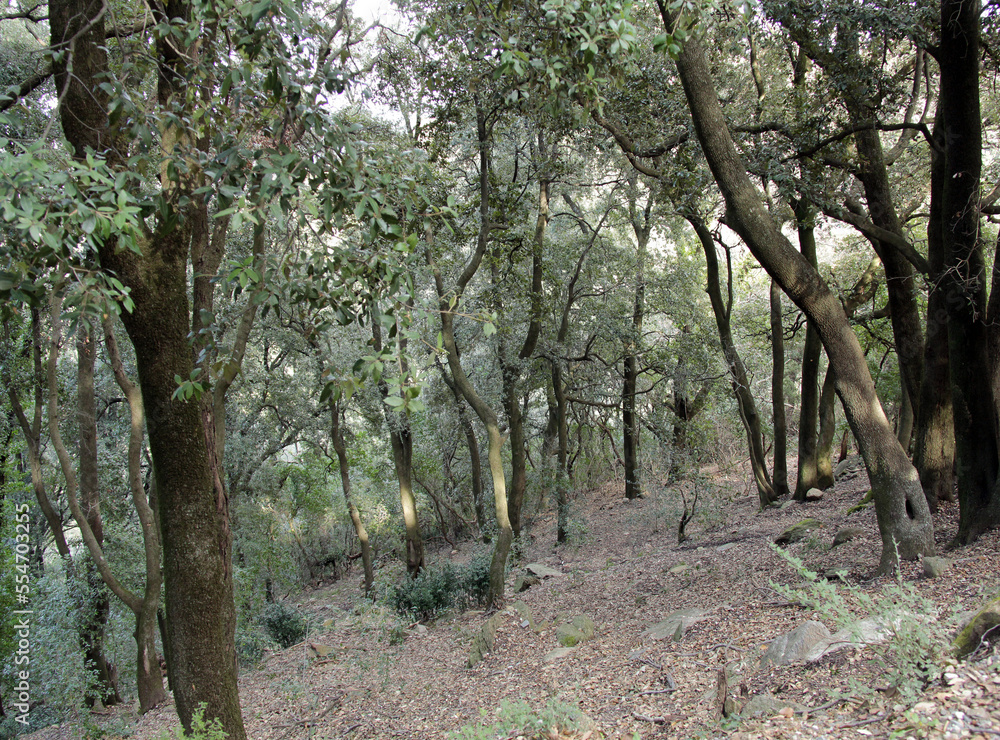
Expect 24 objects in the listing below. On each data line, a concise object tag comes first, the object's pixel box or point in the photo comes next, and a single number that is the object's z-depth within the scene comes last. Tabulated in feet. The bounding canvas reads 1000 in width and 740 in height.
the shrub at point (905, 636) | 8.95
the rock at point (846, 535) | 21.11
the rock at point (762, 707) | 10.39
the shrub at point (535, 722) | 11.36
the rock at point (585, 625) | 20.58
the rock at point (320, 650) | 26.20
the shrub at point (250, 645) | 30.17
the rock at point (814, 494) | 33.99
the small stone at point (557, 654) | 19.21
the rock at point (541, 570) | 33.01
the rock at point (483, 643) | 21.48
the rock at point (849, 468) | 38.93
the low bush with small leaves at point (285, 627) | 32.99
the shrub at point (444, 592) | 29.58
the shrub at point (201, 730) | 10.06
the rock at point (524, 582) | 31.30
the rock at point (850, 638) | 10.16
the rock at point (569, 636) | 20.17
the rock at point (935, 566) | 14.50
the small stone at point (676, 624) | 17.34
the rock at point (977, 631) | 9.40
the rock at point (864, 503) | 26.25
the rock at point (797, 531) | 25.26
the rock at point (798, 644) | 12.29
